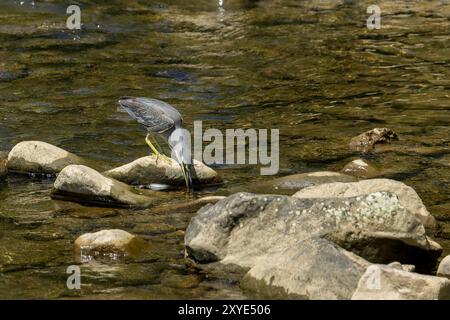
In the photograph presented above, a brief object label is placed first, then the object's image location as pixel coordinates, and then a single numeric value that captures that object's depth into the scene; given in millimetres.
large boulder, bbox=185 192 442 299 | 11663
